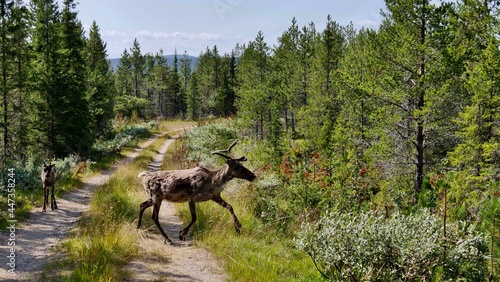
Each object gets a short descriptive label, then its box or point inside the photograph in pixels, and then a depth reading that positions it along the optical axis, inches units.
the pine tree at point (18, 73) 677.9
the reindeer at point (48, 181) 440.8
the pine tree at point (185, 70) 4246.3
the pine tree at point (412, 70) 587.5
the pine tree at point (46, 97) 800.3
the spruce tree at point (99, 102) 1148.7
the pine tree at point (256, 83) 1299.2
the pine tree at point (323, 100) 1267.2
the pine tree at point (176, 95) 3479.8
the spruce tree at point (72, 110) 835.4
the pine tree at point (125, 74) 3243.1
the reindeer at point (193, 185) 328.8
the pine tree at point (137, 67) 3167.6
